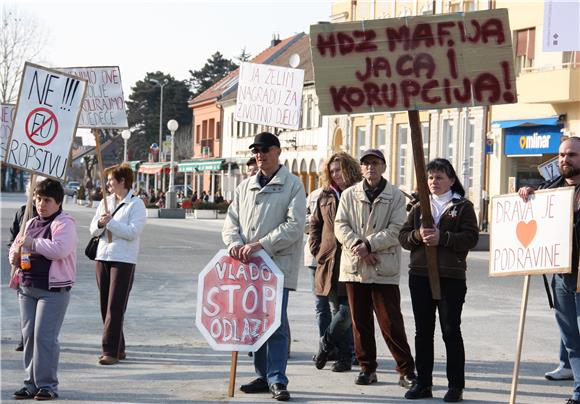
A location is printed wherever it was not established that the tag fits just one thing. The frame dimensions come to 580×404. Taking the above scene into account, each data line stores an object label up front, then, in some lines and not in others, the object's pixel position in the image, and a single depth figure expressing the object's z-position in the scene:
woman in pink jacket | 8.70
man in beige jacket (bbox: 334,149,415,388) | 9.56
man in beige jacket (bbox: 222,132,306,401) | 9.20
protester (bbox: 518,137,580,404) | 8.75
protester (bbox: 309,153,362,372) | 10.38
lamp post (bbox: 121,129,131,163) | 65.38
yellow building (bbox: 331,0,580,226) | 39.75
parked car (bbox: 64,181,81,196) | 96.88
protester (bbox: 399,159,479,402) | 8.95
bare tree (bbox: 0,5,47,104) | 81.19
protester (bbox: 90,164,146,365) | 10.62
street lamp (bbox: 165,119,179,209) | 57.14
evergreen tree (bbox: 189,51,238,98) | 143.00
